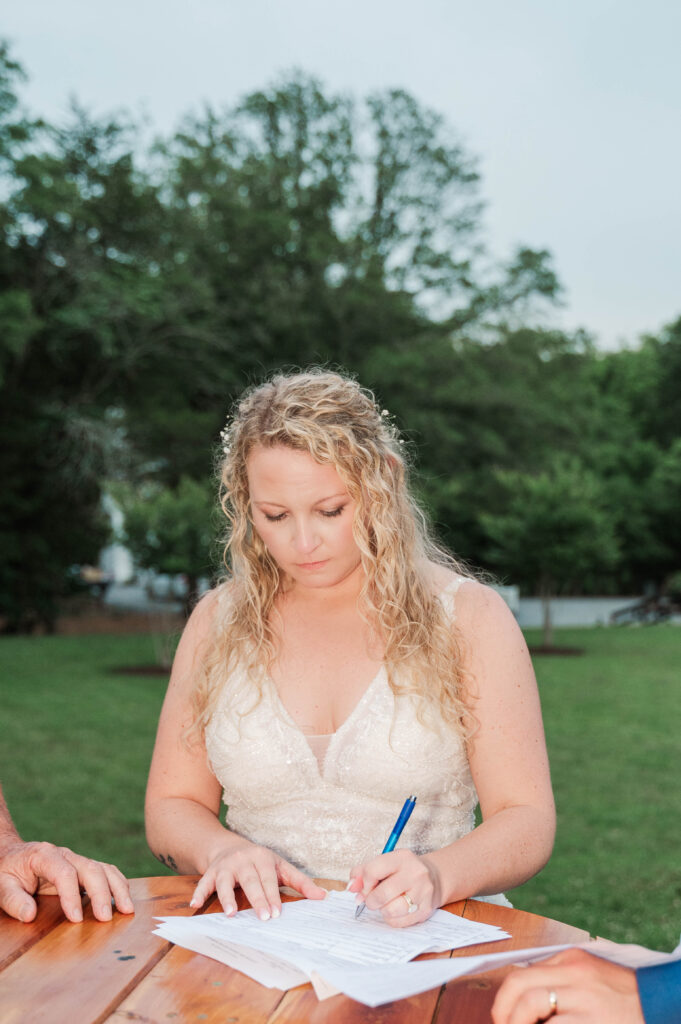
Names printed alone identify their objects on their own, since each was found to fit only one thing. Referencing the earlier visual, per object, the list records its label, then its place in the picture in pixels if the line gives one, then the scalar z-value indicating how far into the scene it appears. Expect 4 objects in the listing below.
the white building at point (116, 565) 31.85
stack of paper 1.30
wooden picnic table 1.26
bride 2.14
